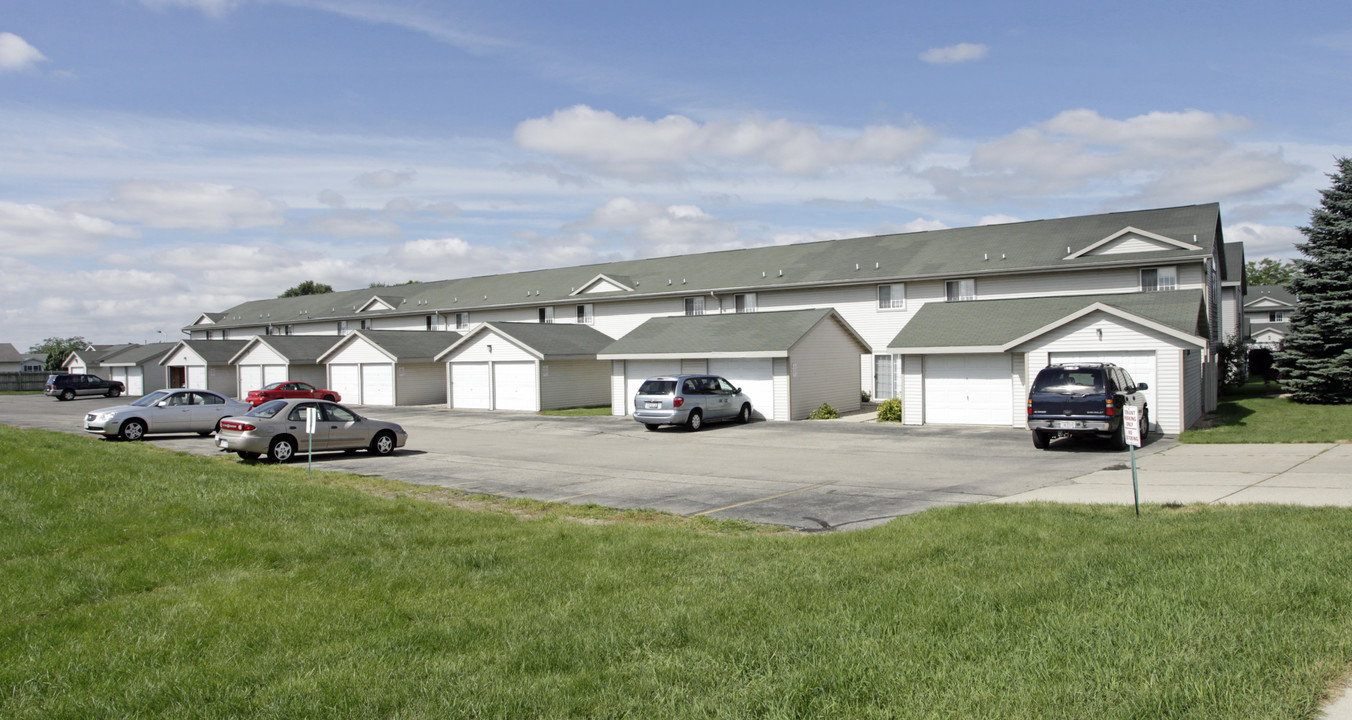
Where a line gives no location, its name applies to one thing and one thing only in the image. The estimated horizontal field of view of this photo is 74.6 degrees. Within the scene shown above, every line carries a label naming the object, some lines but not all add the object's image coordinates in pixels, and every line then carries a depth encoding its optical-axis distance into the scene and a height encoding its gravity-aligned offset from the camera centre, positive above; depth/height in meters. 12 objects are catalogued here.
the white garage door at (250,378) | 50.59 -0.25
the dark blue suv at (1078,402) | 19.08 -0.94
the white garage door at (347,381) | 45.97 -0.47
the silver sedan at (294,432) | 19.17 -1.34
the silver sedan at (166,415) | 24.78 -1.13
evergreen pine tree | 30.72 +1.55
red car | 39.84 -0.92
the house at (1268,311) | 73.56 +3.88
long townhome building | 25.44 +1.58
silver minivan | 27.33 -1.13
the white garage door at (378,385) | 44.03 -0.68
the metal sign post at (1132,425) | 10.55 -0.81
